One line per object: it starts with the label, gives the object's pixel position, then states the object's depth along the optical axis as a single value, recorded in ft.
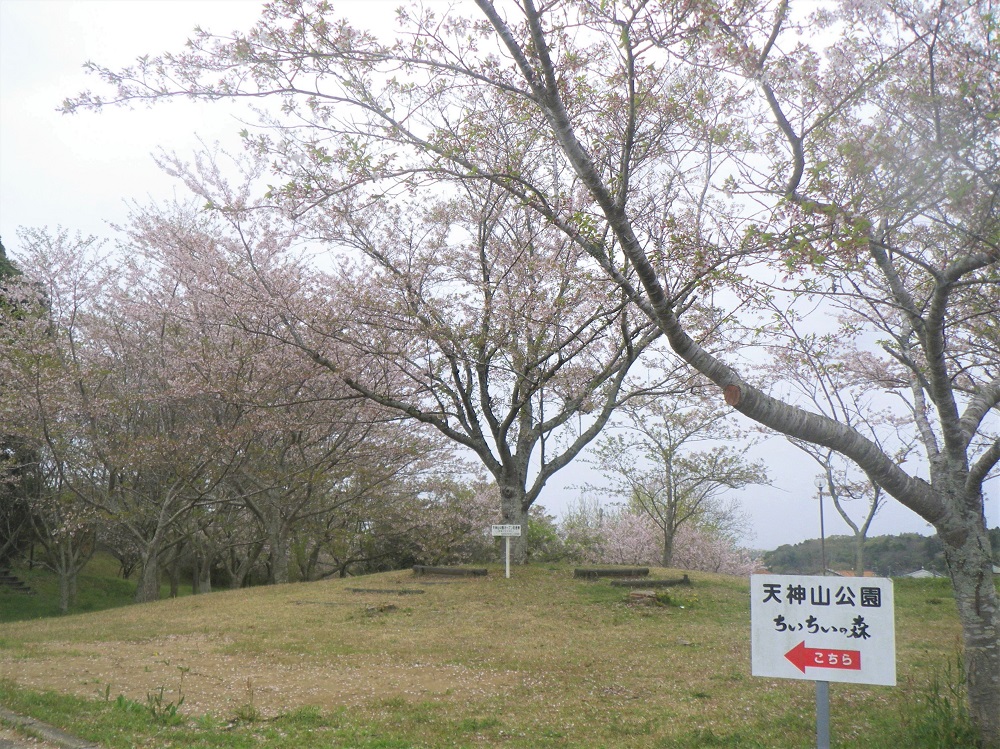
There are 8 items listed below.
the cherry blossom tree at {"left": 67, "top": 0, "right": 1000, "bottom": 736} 16.47
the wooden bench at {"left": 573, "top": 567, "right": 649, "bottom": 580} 47.85
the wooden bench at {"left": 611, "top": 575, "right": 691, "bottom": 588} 42.91
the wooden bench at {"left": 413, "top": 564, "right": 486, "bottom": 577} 50.01
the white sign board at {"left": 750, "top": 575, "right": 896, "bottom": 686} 12.87
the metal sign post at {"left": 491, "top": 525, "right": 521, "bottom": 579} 45.21
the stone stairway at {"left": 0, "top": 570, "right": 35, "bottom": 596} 81.41
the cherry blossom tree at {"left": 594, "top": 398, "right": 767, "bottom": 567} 75.20
